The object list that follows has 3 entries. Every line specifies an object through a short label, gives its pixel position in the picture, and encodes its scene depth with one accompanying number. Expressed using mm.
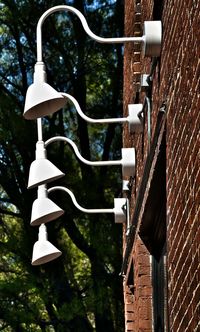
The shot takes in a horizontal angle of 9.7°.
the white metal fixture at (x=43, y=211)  8315
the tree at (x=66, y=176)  19820
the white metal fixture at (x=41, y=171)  7747
